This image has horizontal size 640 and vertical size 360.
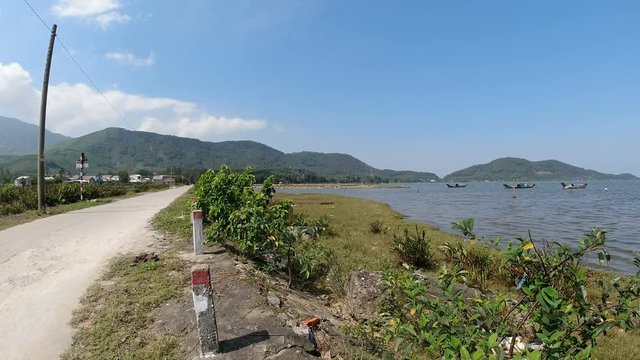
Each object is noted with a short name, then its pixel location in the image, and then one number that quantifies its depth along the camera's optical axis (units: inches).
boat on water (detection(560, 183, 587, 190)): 3689.5
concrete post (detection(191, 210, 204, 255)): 308.3
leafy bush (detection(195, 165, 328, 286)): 302.0
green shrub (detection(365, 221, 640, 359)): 108.5
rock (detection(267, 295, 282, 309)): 212.2
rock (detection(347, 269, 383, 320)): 265.6
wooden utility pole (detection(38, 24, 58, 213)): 718.5
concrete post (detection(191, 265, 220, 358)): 159.5
